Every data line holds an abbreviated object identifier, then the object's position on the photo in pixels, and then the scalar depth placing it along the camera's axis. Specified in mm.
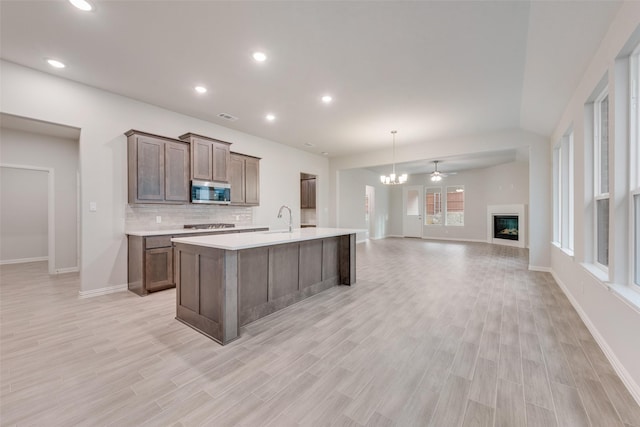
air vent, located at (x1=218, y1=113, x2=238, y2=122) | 4806
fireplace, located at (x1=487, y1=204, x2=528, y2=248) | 8336
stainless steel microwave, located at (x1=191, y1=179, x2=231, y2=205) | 4559
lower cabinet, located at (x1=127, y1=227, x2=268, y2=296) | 3686
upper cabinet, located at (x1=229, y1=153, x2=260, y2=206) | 5356
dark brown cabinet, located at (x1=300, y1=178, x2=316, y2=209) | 8383
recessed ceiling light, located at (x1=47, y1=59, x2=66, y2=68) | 3116
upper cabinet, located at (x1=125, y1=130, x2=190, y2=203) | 3943
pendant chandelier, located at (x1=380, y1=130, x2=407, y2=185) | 6196
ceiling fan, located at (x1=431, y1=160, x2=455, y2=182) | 8500
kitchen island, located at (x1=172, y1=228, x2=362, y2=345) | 2371
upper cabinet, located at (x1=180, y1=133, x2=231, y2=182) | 4516
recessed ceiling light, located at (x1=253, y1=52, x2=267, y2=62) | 2920
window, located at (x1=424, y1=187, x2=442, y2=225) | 10938
